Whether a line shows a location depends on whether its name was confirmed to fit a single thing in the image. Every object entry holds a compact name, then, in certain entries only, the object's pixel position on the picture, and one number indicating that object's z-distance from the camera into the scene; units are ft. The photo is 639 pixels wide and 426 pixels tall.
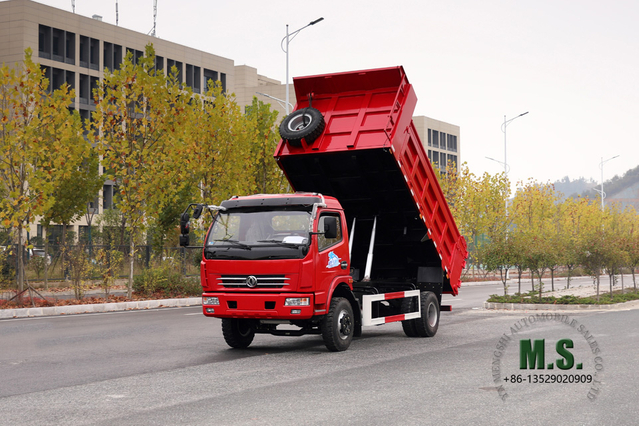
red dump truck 37.32
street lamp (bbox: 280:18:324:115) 114.32
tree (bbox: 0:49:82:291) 70.44
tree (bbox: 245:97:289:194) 104.43
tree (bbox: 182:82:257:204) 94.94
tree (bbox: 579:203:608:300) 85.71
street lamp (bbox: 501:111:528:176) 186.46
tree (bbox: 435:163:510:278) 159.63
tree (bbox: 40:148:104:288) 103.86
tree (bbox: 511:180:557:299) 179.61
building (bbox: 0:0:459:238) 182.29
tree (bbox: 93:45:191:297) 82.58
